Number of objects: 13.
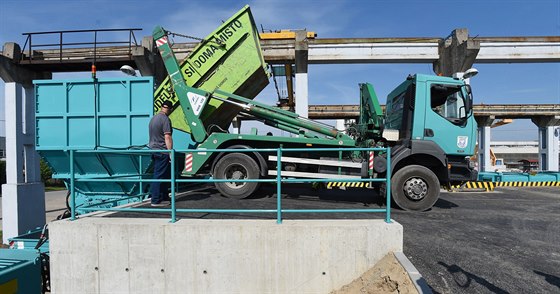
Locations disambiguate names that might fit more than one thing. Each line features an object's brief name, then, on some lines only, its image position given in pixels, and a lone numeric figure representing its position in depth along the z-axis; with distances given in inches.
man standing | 222.2
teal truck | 252.7
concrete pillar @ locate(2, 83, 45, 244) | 404.2
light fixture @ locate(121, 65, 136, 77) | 323.6
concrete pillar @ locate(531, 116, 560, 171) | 894.4
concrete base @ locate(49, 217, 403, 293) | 156.7
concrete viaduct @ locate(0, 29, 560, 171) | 427.8
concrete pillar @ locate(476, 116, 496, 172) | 912.8
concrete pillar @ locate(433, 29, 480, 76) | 447.8
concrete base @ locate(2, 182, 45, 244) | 401.7
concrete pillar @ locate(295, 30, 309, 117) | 446.3
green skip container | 295.4
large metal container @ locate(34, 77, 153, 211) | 297.0
